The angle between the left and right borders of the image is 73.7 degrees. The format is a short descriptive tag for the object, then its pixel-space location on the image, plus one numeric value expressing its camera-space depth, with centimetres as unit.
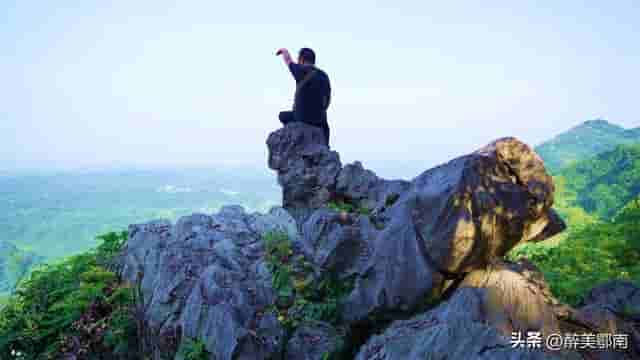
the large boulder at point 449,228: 638
